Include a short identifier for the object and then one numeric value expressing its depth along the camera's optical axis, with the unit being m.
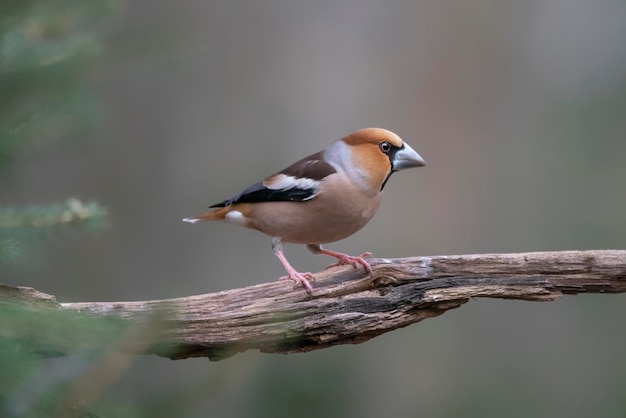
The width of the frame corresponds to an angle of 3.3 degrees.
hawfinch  6.82
